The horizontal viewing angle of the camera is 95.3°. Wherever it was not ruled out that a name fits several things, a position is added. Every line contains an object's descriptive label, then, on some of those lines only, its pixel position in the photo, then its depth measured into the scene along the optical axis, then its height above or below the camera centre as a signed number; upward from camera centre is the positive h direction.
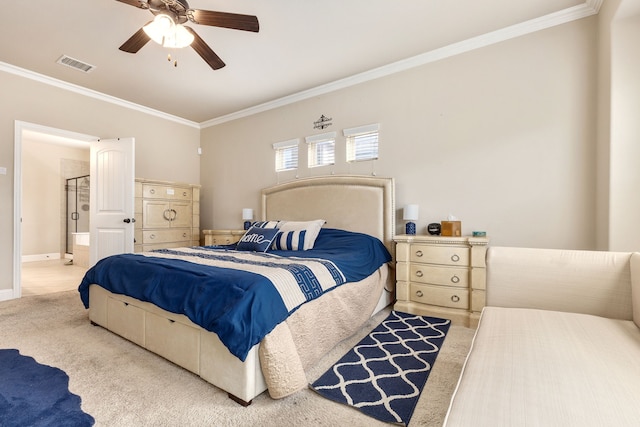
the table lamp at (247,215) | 4.56 -0.08
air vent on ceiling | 3.32 +1.71
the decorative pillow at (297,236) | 3.16 -0.29
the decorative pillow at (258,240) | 3.13 -0.33
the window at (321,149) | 3.98 +0.86
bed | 1.59 -0.70
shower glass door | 7.13 +0.10
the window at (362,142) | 3.64 +0.87
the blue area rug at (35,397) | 1.45 -1.05
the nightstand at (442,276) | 2.64 -0.64
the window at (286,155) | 4.34 +0.85
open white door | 4.10 +0.16
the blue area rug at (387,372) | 1.57 -1.04
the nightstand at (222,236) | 4.46 -0.42
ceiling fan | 1.96 +1.33
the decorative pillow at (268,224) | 3.55 -0.18
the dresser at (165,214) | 4.30 -0.08
